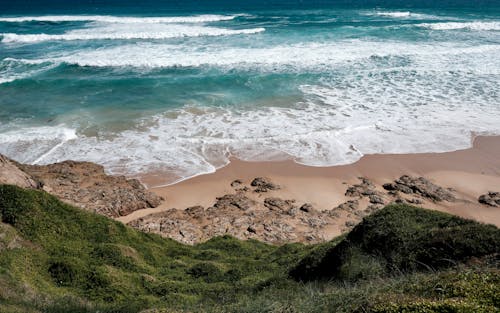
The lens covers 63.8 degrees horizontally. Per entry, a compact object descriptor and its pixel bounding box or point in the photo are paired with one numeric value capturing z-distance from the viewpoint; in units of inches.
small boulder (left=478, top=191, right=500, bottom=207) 529.7
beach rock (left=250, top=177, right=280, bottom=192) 567.2
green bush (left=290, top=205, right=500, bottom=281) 285.9
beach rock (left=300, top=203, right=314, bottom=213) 521.7
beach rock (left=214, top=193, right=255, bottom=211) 526.9
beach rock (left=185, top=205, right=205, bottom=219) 509.4
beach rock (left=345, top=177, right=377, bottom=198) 556.1
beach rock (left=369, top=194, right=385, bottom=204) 535.6
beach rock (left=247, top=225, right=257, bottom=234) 486.1
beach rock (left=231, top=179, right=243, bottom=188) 579.2
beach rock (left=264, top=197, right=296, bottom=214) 525.7
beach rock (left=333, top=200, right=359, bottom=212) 523.9
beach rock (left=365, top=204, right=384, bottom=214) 516.3
